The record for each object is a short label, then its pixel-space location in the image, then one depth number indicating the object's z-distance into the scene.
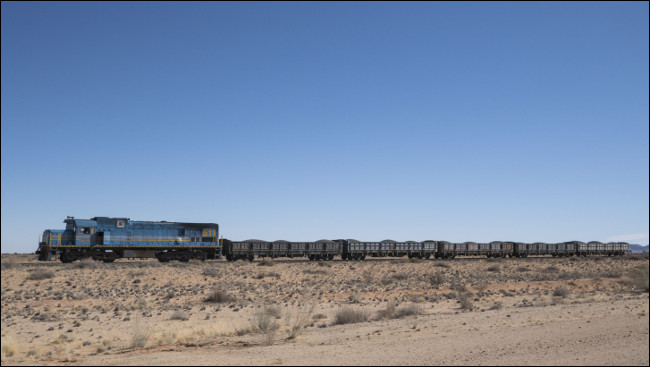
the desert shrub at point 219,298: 27.22
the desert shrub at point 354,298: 27.36
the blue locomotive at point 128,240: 43.28
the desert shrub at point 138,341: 15.28
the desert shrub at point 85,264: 36.56
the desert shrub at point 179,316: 21.82
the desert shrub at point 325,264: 48.97
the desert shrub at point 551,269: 47.10
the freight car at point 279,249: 54.53
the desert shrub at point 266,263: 46.06
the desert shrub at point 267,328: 15.66
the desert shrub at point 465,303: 24.09
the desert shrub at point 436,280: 35.78
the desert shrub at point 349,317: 20.41
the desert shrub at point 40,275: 30.12
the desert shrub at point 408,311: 22.22
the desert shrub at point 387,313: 21.65
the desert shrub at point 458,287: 32.28
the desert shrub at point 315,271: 41.75
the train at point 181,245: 43.75
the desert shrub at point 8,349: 14.91
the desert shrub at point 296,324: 16.66
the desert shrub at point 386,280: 36.26
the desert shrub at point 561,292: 27.76
